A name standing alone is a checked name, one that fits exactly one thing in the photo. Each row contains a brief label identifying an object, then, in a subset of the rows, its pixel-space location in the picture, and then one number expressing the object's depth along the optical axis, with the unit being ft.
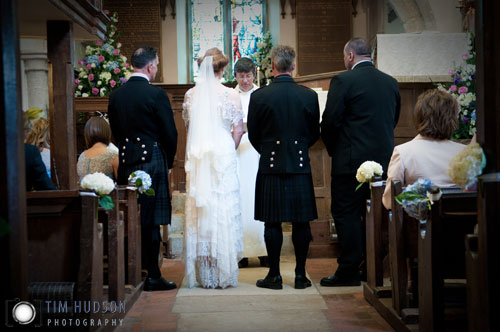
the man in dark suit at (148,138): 17.03
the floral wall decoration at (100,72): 26.61
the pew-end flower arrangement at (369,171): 14.99
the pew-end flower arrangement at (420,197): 10.26
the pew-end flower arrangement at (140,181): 15.93
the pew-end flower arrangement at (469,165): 8.28
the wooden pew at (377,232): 14.87
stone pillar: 34.83
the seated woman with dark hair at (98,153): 18.04
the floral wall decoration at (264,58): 35.54
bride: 17.01
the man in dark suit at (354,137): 16.88
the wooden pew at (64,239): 11.02
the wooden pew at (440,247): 10.28
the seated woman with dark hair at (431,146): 13.32
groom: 16.58
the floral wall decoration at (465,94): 19.85
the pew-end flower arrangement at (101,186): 11.79
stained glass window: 42.29
